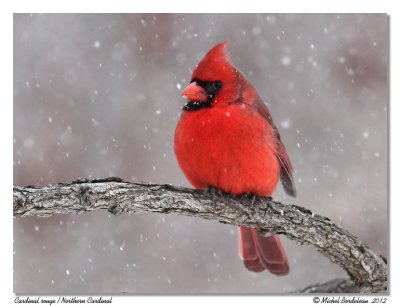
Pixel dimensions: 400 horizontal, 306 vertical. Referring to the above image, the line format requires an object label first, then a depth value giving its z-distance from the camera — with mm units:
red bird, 7547
